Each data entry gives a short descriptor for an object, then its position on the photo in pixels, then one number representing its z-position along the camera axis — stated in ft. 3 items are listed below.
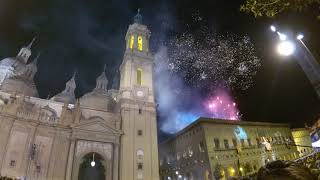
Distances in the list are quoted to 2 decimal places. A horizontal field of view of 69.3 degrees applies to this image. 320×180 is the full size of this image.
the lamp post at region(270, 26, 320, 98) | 64.85
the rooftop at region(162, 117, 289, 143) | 127.13
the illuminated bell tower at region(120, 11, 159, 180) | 102.63
